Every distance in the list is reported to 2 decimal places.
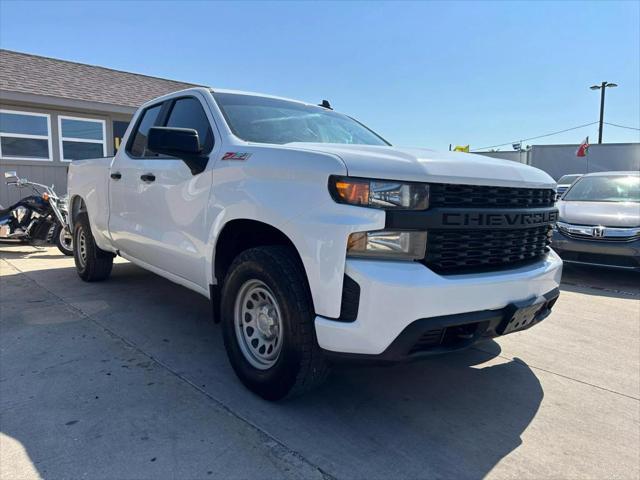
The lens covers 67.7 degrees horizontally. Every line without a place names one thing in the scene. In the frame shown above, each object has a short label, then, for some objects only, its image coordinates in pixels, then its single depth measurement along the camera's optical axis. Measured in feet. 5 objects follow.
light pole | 101.65
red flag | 85.94
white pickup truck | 7.45
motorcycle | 26.86
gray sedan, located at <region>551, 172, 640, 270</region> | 20.89
